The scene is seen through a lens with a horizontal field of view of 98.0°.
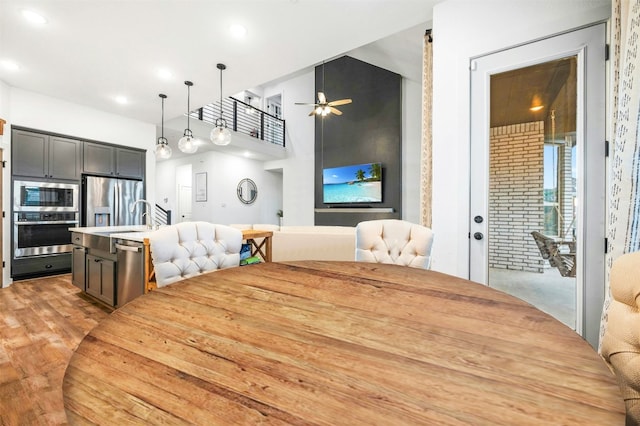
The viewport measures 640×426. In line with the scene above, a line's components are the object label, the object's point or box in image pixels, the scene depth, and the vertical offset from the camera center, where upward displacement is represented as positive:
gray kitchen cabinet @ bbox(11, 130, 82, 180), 3.92 +0.80
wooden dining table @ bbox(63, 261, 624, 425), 0.45 -0.32
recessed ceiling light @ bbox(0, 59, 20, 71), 3.27 +1.73
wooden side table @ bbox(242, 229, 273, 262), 2.81 -0.33
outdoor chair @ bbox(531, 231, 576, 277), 1.84 -0.28
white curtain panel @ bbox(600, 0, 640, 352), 1.35 +0.37
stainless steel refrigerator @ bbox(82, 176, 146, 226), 4.55 +0.15
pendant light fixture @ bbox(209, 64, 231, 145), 3.37 +0.93
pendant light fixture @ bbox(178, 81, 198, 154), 3.48 +0.84
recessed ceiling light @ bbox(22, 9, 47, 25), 2.47 +1.75
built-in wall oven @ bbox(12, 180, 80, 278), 3.92 -0.23
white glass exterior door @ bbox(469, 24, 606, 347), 1.73 +0.32
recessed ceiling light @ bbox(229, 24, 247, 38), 2.68 +1.77
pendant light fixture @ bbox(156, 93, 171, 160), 3.77 +0.82
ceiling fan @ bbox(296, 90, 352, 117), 4.61 +1.78
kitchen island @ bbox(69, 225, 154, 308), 2.43 -0.54
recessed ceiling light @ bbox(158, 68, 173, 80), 3.48 +1.75
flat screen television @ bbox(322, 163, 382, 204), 6.29 +0.64
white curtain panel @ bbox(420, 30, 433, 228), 2.82 +0.81
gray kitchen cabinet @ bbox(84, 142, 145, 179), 4.63 +0.86
